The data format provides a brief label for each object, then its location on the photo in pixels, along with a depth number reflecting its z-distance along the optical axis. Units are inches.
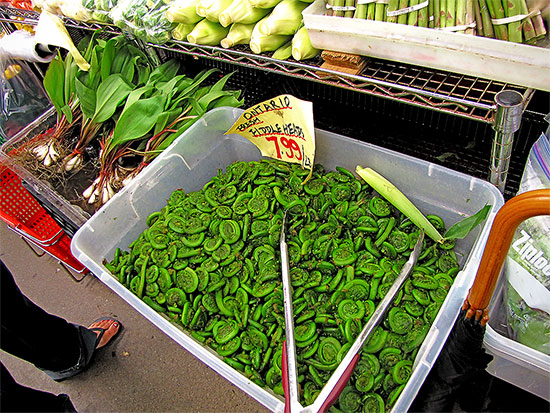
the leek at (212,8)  62.4
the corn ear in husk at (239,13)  61.0
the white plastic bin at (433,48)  40.0
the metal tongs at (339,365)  39.1
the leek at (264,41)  59.5
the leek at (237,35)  62.7
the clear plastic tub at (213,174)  45.1
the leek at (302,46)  55.7
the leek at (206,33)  65.0
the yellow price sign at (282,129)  58.4
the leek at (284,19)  58.0
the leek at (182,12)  64.7
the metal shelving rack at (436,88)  43.0
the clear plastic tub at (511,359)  41.5
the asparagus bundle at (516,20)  41.9
